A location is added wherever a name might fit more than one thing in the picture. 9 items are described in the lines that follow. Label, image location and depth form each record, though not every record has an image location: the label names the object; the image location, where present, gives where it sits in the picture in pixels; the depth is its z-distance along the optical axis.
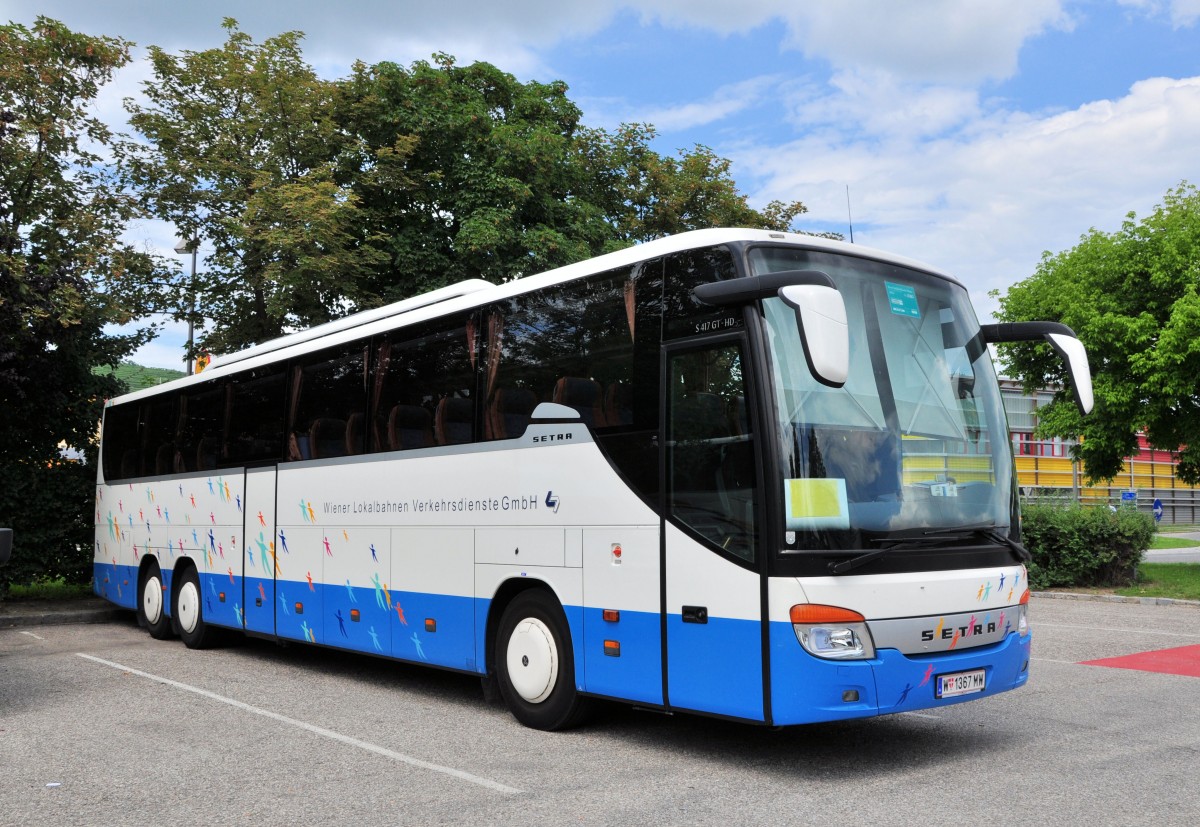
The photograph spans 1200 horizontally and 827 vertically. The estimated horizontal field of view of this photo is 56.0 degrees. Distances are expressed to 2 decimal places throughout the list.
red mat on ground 11.25
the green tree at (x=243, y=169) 19.92
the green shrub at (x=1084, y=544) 20.47
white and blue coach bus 6.55
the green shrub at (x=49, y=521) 17.86
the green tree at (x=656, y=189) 28.62
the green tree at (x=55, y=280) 17.11
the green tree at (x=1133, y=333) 24.58
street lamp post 21.03
